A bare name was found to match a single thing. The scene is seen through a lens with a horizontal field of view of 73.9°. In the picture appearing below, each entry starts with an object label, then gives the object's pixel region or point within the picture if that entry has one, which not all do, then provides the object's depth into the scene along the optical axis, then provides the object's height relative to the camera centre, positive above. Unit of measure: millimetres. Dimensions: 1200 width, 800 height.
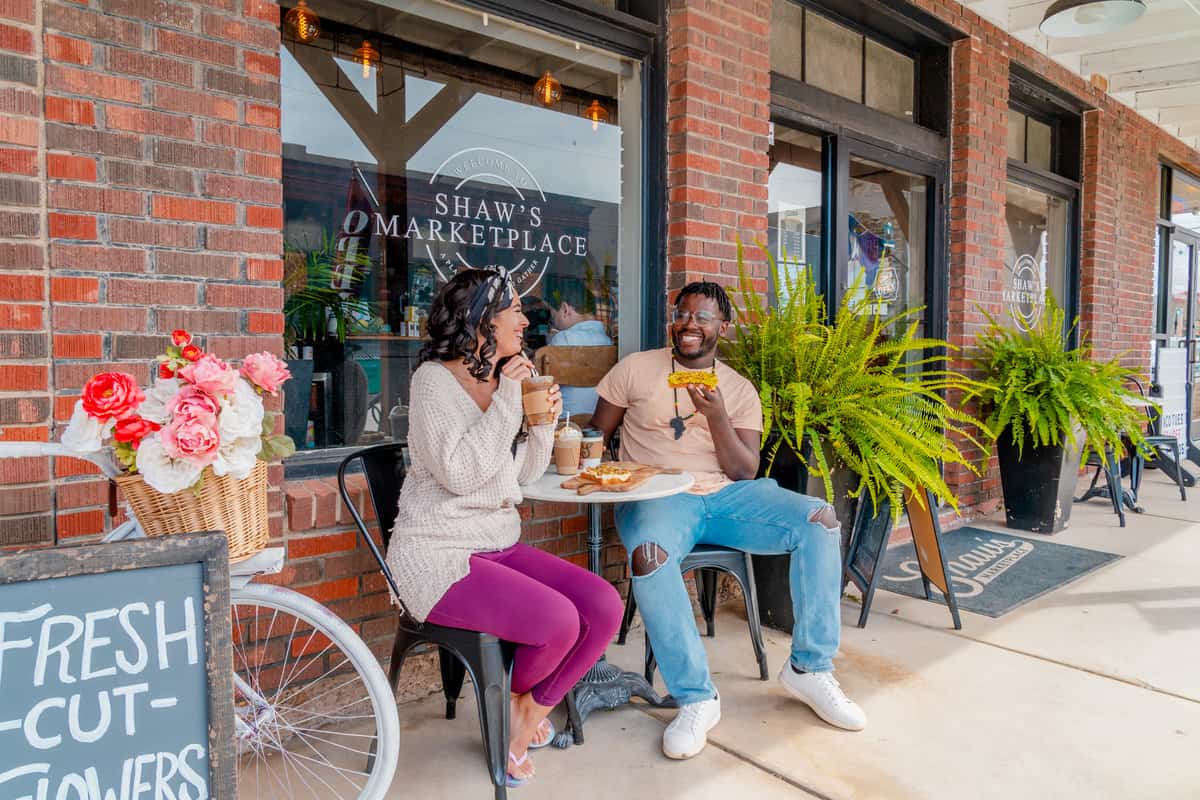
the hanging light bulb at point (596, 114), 3260 +1075
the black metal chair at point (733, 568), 2535 -620
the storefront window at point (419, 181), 2637 +706
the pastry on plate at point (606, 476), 2244 -288
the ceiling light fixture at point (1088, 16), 3925 +1821
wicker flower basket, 1429 -241
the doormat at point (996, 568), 3543 -957
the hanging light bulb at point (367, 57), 2732 +1100
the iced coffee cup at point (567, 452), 2471 -238
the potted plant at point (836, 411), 2891 -132
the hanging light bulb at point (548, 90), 3117 +1122
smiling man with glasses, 2275 -445
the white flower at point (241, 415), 1423 -72
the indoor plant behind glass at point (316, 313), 2531 +208
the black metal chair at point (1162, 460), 5449 -596
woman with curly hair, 1919 -385
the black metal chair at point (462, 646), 1880 -669
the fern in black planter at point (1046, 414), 4465 -215
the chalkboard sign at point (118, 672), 1200 -470
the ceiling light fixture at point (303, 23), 2527 +1131
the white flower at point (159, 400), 1416 -45
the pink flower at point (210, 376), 1416 -2
